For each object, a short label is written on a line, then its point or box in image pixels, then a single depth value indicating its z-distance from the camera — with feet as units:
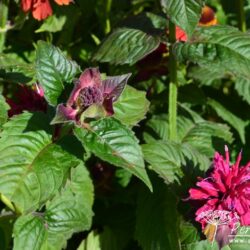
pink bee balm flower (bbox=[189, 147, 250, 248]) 3.50
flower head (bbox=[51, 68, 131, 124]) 3.37
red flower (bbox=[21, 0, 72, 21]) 3.95
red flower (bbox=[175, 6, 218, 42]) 4.37
